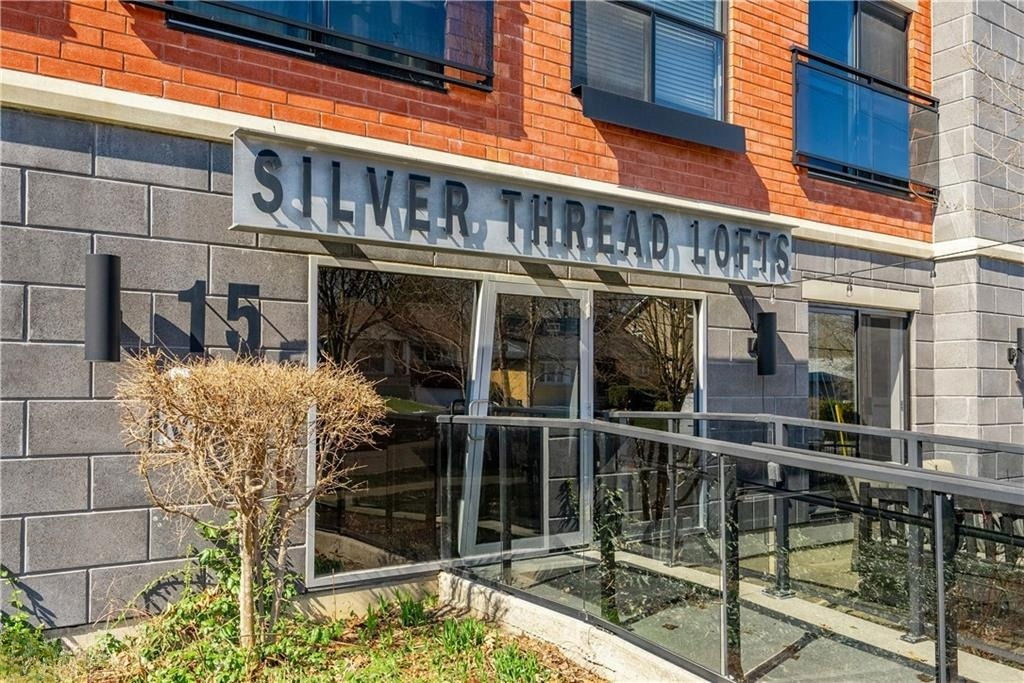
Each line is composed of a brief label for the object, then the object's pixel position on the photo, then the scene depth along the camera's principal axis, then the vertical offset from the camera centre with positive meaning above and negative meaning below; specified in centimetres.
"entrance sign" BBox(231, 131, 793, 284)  469 +91
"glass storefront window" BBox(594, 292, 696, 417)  675 -3
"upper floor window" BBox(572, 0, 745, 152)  662 +252
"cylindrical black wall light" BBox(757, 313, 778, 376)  729 +6
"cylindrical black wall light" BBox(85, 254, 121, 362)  425 +19
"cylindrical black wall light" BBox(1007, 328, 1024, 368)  905 -1
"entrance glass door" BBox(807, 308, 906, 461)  809 -23
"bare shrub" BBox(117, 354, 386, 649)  378 -46
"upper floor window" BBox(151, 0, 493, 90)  497 +214
